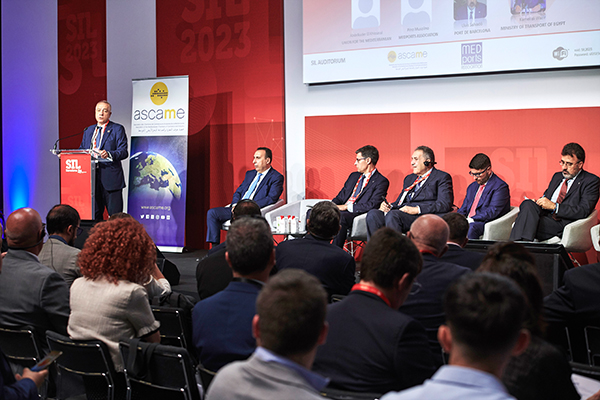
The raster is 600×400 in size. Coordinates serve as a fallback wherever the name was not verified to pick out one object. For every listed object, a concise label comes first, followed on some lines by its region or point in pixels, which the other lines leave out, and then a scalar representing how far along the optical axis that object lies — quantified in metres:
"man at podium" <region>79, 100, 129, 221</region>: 6.79
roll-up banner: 7.25
